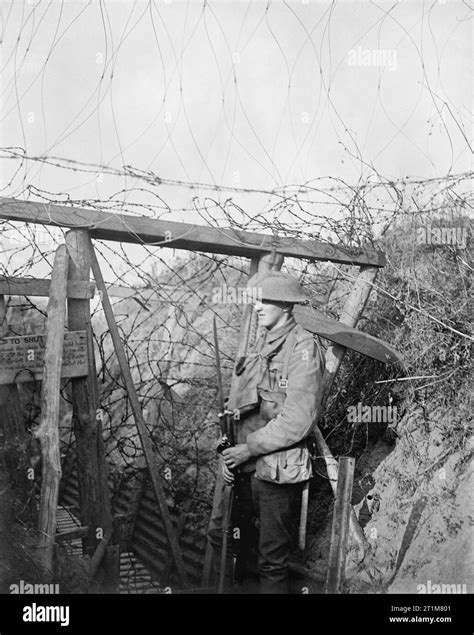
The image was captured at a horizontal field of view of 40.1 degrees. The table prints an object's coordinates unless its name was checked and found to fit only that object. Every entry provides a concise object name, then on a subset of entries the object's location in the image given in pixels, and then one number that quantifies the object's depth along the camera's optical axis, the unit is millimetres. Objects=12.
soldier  4270
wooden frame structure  4773
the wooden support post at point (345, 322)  4930
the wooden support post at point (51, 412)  4355
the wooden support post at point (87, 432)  4871
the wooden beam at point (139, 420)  4984
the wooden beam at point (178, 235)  4574
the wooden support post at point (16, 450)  5047
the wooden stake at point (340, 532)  4160
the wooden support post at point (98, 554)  4910
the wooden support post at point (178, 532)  5881
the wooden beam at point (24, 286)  5586
